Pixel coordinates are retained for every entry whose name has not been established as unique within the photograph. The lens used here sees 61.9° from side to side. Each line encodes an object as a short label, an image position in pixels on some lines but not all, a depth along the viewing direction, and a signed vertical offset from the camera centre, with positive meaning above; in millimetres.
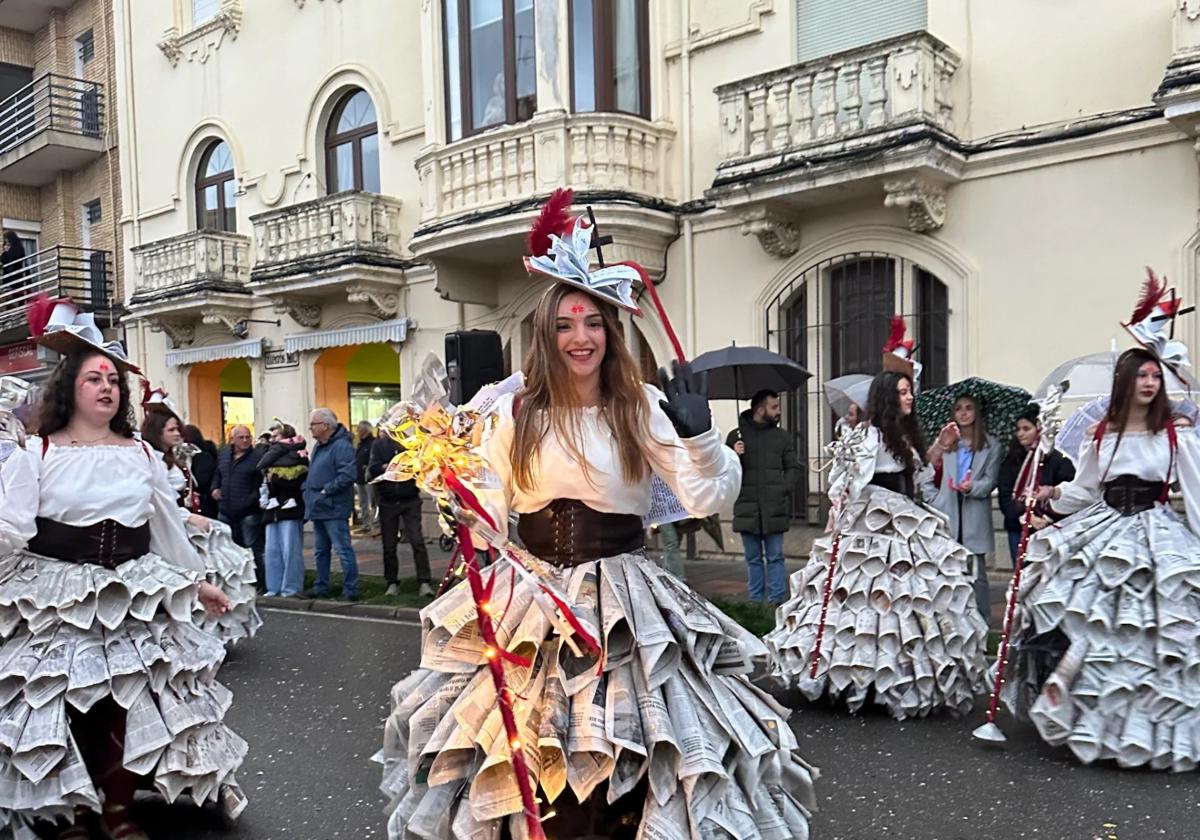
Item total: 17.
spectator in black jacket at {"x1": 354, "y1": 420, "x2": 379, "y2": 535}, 15469 -1730
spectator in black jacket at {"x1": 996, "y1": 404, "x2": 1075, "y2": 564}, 7414 -661
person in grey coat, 7133 -703
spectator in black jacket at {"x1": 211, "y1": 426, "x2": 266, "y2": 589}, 10570 -829
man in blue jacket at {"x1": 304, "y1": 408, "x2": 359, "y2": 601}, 9867 -862
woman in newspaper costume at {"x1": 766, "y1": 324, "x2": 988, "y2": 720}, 5461 -1171
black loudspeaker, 7781 +289
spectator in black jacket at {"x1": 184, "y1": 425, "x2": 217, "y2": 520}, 11391 -787
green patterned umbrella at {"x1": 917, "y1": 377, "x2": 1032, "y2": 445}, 7305 -132
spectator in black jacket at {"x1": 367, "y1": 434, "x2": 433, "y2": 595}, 9828 -1162
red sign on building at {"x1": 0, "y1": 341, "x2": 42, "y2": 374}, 22859 +1175
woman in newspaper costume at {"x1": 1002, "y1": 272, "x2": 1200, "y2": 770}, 4566 -1008
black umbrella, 8695 +163
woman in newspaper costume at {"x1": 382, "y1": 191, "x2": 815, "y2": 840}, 2629 -735
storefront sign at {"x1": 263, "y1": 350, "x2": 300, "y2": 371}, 16859 +718
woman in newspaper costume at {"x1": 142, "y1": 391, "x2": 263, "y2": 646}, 7578 -1180
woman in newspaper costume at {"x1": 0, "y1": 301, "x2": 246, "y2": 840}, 3715 -872
